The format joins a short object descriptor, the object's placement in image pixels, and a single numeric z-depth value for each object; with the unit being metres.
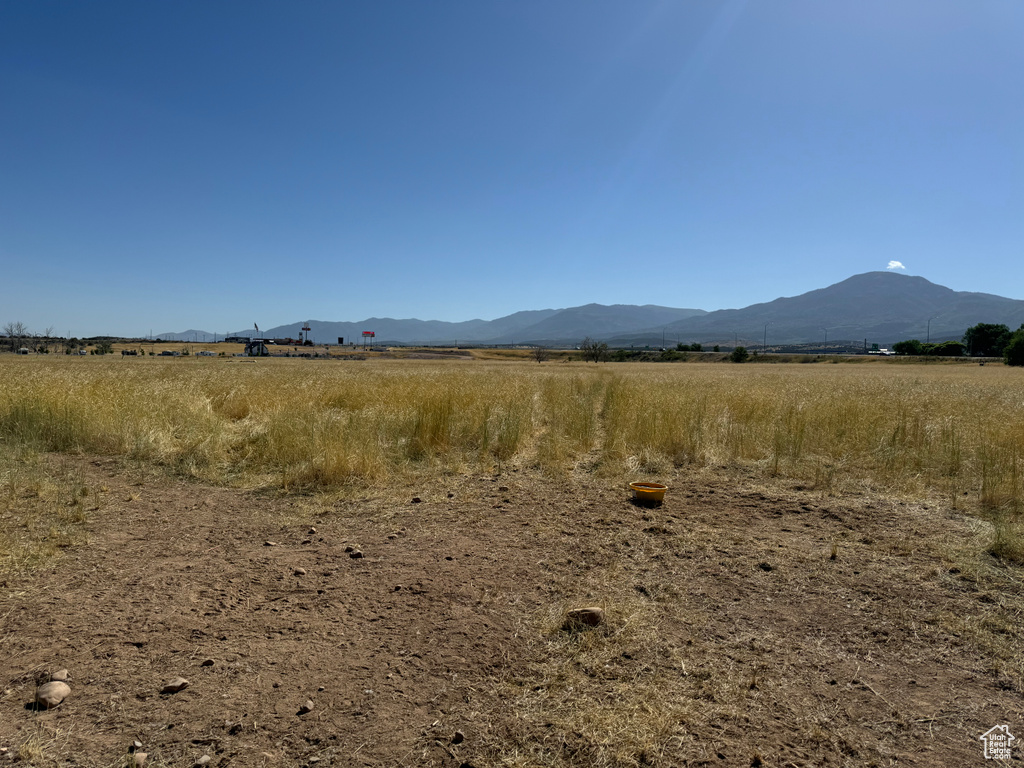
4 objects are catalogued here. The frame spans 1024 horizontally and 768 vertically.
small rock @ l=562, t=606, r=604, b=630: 3.13
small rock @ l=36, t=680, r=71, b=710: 2.38
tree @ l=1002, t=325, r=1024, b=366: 67.69
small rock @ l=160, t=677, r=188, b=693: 2.50
